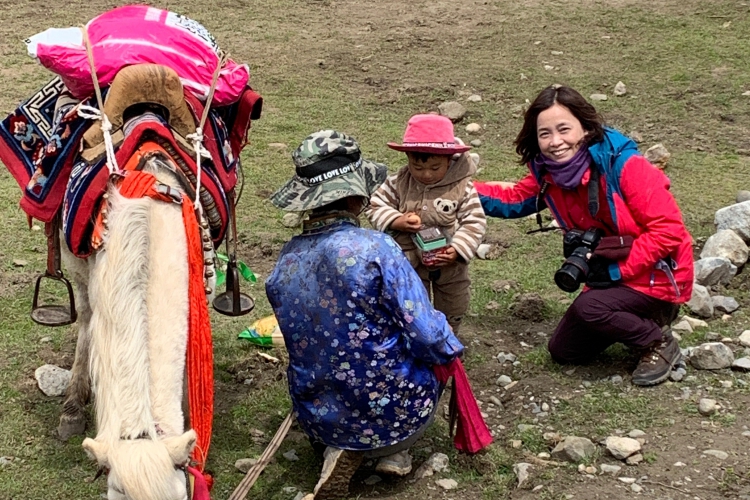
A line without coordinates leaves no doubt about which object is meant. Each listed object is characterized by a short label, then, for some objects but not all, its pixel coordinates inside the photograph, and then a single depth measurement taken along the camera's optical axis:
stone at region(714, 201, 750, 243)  4.85
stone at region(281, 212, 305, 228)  5.47
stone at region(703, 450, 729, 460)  3.14
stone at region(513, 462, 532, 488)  3.09
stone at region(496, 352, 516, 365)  4.05
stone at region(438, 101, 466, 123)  7.06
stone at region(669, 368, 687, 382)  3.71
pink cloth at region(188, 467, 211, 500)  2.36
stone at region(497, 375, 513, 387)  3.85
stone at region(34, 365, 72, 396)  3.89
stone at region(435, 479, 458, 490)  3.13
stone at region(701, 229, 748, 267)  4.66
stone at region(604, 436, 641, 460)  3.17
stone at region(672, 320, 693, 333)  4.13
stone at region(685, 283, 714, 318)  4.25
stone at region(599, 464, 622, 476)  3.13
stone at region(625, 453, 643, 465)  3.15
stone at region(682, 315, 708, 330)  4.16
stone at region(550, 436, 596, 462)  3.20
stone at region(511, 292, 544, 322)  4.43
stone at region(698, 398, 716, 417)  3.42
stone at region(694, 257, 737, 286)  4.52
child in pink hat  3.61
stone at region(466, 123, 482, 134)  6.88
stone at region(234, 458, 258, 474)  3.34
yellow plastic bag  4.21
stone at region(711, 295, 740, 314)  4.30
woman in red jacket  3.63
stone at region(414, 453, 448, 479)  3.21
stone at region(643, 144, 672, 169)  6.03
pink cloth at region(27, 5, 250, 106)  3.50
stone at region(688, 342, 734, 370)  3.74
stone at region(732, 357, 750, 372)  3.71
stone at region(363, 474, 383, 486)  3.22
